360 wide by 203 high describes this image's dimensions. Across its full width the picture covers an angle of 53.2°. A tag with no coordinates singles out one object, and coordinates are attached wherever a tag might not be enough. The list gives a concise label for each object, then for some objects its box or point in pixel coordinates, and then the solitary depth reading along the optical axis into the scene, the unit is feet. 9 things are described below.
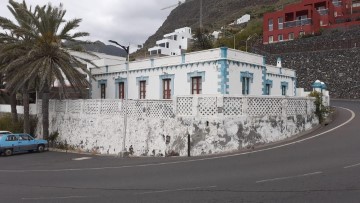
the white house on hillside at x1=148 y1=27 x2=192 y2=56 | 311.76
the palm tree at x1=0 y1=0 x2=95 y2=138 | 77.25
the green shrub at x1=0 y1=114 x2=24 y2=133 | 97.81
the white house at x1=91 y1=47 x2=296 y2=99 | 75.20
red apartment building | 188.75
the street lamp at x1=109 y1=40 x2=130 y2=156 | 63.57
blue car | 75.52
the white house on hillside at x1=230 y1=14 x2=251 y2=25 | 353.55
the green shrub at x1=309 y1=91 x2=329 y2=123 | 73.19
